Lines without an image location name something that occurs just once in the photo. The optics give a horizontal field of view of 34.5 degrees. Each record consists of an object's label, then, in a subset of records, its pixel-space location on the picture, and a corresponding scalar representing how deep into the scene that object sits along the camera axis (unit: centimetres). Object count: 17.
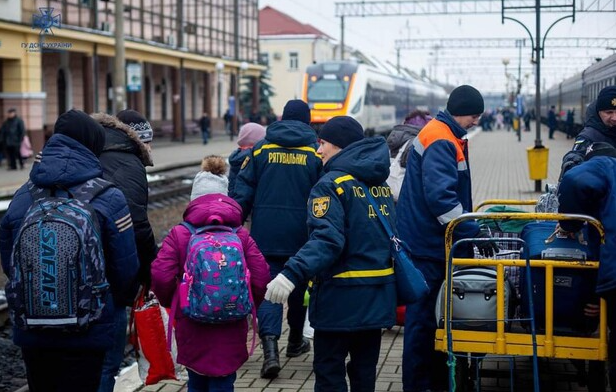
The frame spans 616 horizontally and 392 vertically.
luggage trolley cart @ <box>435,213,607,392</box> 519
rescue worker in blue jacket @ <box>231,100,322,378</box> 669
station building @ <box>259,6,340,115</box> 8250
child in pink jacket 479
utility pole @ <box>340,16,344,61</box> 5326
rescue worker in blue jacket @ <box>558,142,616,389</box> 498
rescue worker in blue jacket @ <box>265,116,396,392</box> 491
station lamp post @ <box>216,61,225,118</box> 5779
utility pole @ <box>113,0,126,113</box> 2661
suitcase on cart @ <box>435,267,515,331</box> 541
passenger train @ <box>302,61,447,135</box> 3697
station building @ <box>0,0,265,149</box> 3073
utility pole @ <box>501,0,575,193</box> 2105
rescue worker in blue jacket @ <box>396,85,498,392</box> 584
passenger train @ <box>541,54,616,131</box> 2462
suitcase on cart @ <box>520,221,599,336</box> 523
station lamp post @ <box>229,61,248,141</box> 5438
